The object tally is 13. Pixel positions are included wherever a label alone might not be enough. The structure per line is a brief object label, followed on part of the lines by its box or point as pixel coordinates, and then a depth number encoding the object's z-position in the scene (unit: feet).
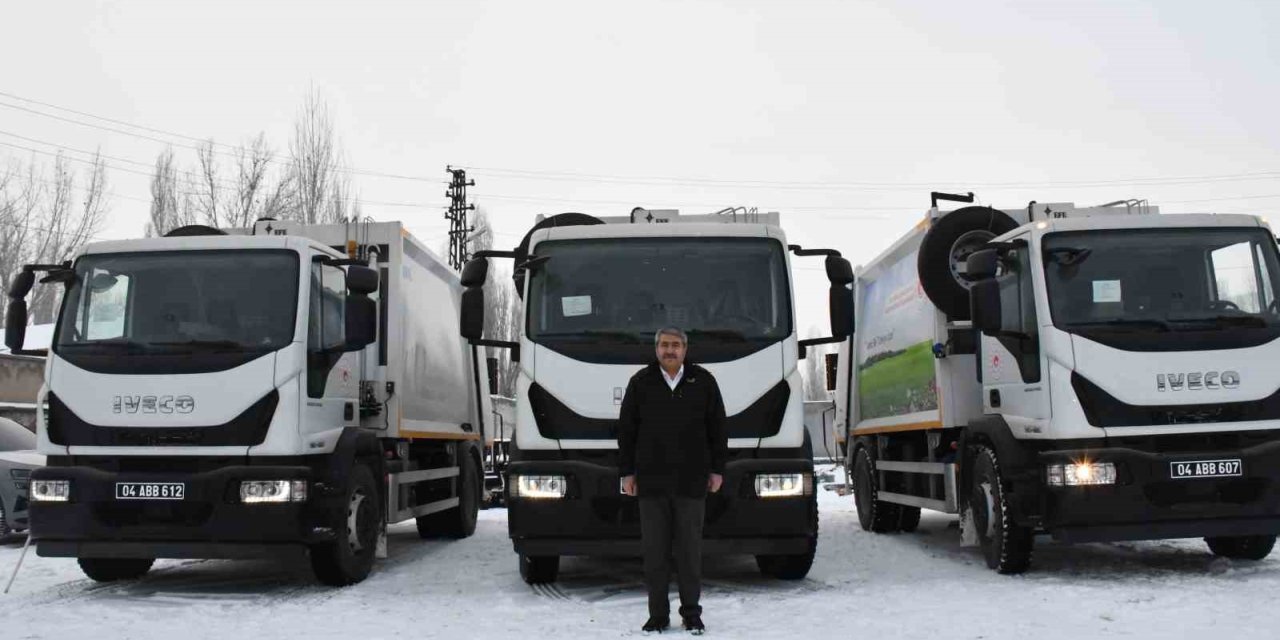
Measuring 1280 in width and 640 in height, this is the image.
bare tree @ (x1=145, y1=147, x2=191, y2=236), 114.73
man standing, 22.36
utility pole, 132.46
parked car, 41.32
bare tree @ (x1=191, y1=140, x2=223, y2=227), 110.83
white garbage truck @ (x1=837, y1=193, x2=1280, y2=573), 26.45
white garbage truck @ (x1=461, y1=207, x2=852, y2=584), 26.02
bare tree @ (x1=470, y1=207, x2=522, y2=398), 130.72
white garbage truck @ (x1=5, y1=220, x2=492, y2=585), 26.32
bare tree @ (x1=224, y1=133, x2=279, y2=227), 108.47
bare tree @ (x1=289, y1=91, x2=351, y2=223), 107.34
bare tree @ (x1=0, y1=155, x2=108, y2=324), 125.80
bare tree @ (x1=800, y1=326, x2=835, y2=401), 255.09
